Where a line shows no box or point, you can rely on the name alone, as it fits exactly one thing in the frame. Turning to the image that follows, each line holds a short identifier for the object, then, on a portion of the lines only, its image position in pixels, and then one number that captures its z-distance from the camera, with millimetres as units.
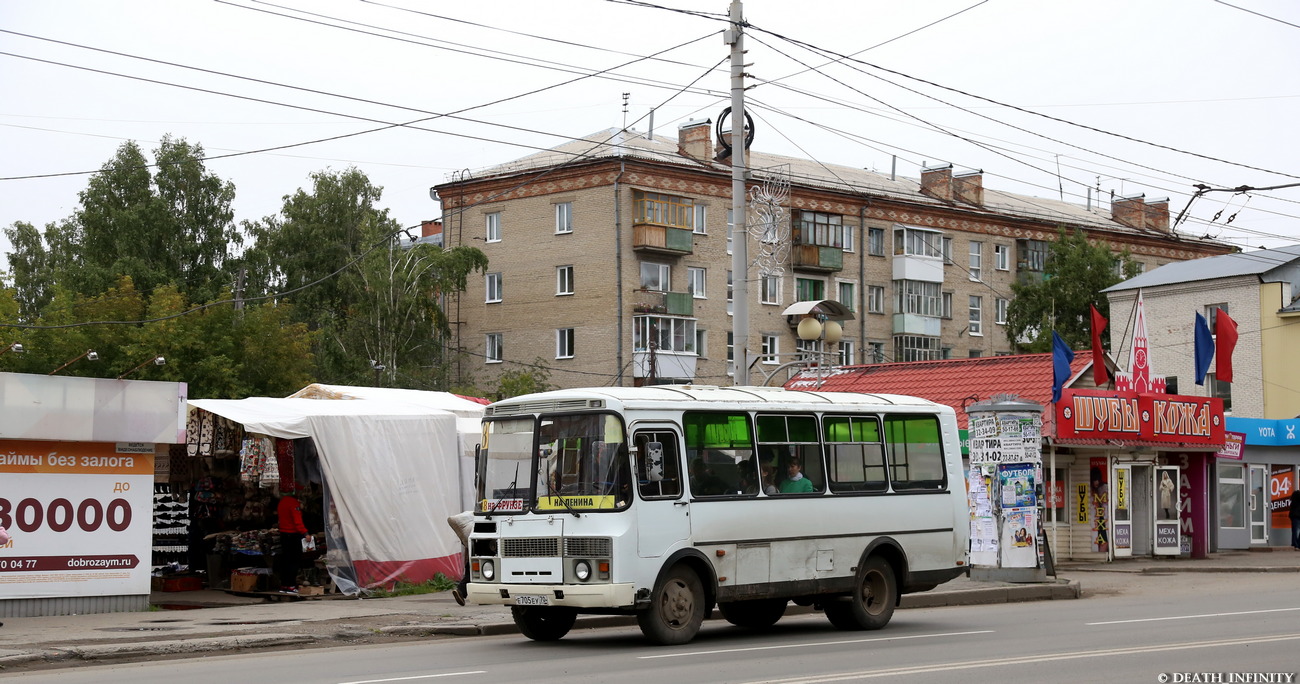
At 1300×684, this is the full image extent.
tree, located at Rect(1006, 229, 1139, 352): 63688
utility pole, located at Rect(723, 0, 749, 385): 21875
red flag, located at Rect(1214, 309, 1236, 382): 36875
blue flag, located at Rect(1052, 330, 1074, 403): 28875
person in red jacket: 20688
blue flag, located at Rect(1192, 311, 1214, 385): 37438
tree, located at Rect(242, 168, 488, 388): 57719
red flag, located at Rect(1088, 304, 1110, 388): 30416
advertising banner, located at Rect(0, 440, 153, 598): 17594
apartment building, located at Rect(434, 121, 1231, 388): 58438
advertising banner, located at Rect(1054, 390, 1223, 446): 29422
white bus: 14164
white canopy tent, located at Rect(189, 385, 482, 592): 20719
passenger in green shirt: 15797
